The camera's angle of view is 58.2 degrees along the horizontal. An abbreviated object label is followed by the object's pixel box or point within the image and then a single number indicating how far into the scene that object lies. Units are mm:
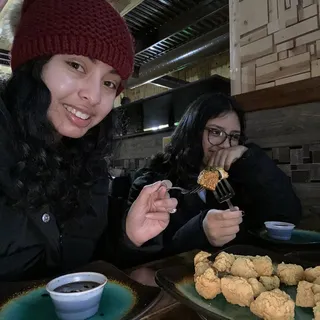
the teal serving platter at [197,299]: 613
